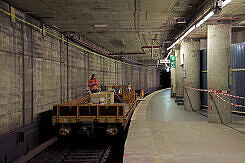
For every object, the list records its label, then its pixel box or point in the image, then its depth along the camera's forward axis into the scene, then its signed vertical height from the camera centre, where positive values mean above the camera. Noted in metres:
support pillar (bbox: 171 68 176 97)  22.86 -0.57
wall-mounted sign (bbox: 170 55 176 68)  19.39 +1.88
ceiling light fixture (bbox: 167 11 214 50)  6.93 +2.33
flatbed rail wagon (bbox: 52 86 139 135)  7.92 -1.51
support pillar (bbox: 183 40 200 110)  13.05 +0.67
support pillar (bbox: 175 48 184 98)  18.08 +0.11
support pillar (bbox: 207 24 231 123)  8.91 +0.69
